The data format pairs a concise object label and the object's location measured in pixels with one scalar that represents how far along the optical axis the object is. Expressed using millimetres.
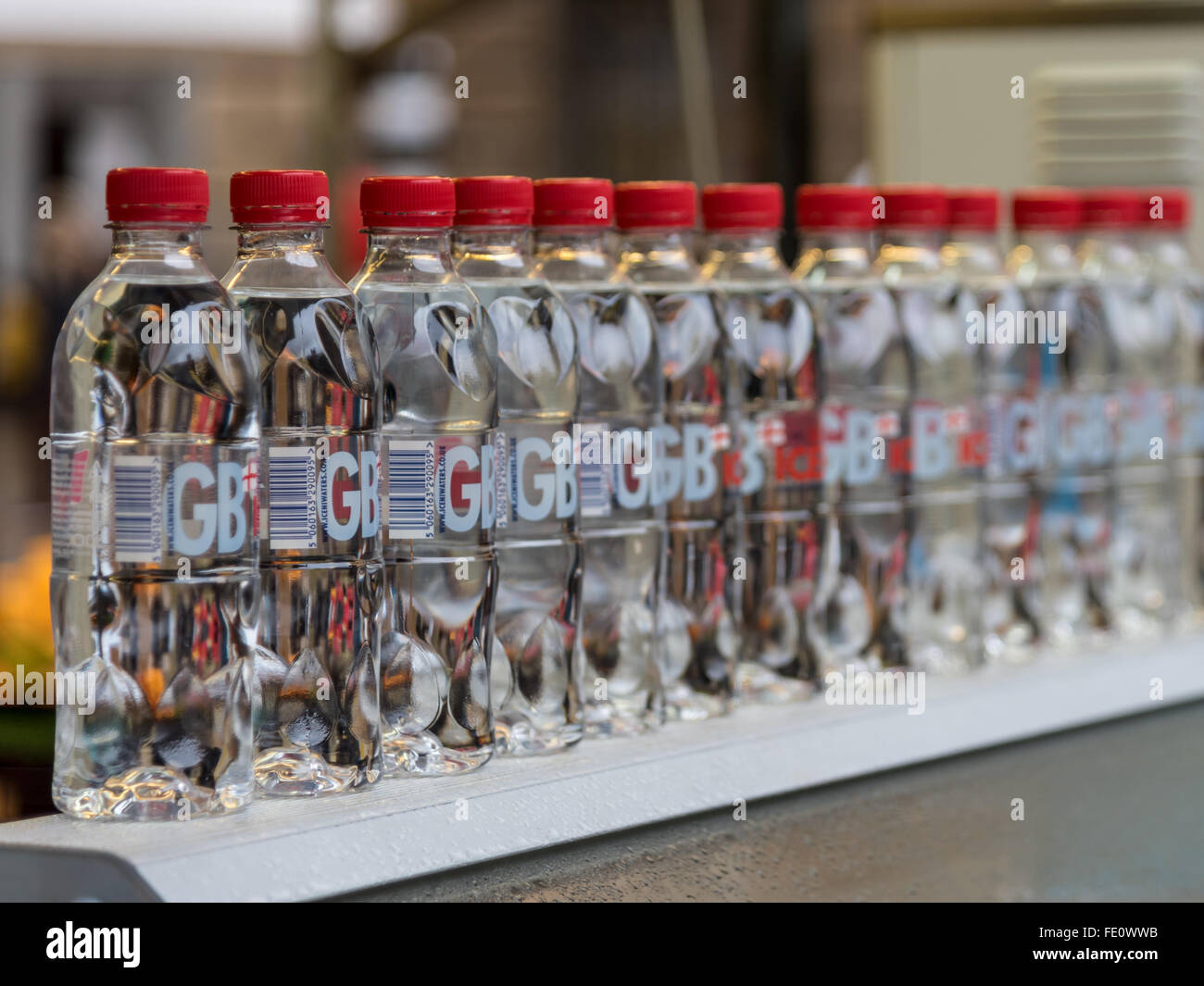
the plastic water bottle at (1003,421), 1658
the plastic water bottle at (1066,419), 1732
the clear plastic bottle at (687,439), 1395
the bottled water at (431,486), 1175
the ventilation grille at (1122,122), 2977
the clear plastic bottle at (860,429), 1538
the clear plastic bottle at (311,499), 1114
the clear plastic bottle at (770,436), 1459
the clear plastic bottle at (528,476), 1250
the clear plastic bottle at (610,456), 1321
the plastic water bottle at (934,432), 1582
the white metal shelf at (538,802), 1009
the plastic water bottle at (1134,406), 1788
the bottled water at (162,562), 1057
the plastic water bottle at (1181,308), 1850
